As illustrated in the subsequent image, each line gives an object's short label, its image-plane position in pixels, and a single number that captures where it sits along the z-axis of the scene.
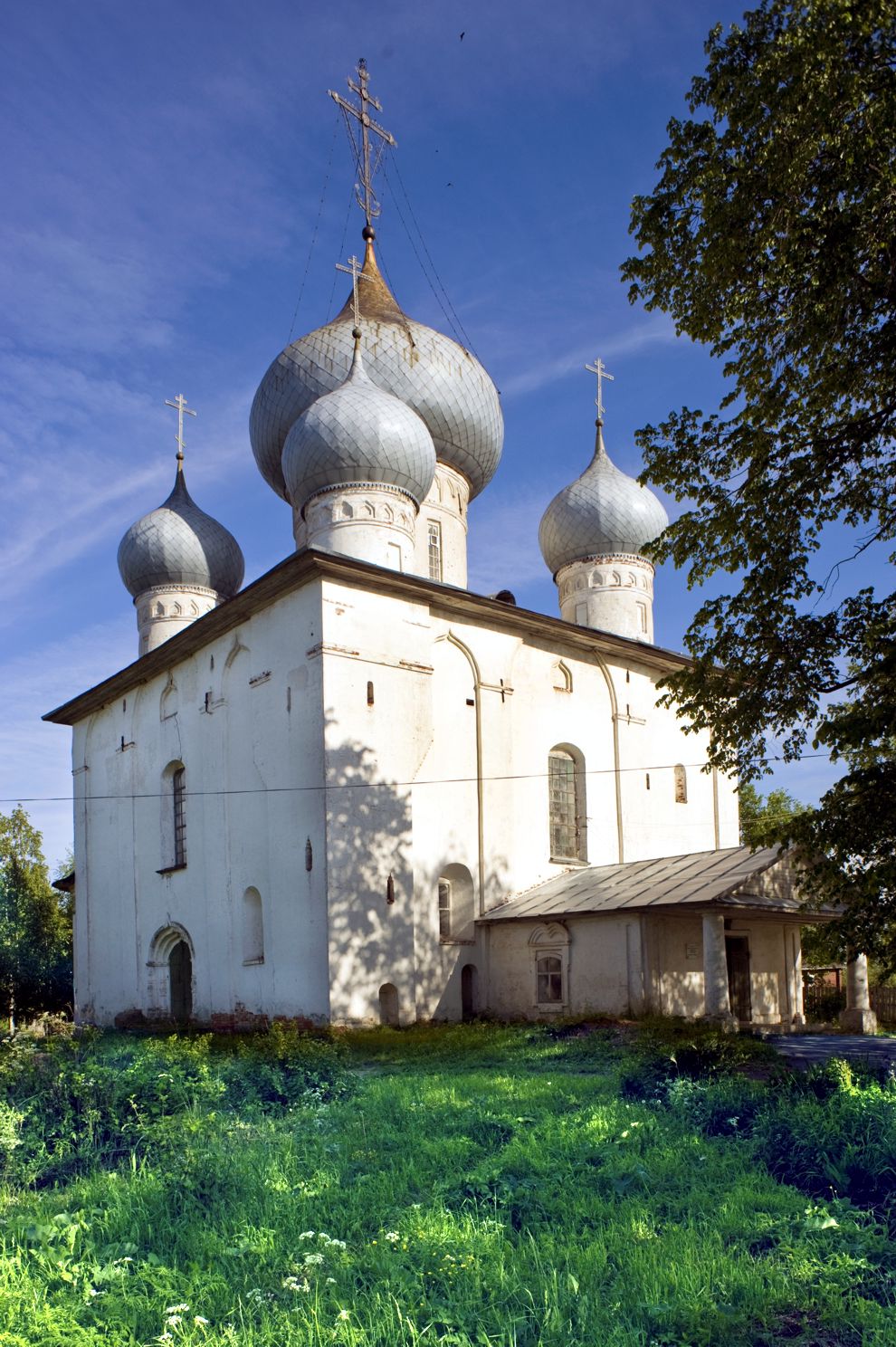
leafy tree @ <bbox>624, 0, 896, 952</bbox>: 8.35
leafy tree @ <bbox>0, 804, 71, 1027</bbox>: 27.14
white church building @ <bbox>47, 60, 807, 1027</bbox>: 16.12
